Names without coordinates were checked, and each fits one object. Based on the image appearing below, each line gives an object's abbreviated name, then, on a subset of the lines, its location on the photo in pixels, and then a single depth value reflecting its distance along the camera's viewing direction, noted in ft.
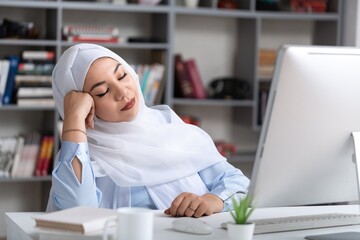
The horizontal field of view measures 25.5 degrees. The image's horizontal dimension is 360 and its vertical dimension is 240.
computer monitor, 6.14
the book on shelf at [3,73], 15.29
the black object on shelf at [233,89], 17.21
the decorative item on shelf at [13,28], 15.44
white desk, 6.68
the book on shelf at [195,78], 16.72
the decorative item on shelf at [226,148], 16.93
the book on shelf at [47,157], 15.76
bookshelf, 15.97
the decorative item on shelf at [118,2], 16.02
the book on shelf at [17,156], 15.49
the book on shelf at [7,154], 15.46
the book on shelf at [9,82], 15.38
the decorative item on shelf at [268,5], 17.46
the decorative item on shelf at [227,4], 17.19
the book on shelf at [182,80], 16.69
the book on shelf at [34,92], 15.37
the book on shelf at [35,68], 15.42
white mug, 5.87
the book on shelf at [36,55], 15.53
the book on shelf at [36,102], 15.42
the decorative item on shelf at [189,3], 16.75
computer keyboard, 6.98
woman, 7.78
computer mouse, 6.72
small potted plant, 6.11
